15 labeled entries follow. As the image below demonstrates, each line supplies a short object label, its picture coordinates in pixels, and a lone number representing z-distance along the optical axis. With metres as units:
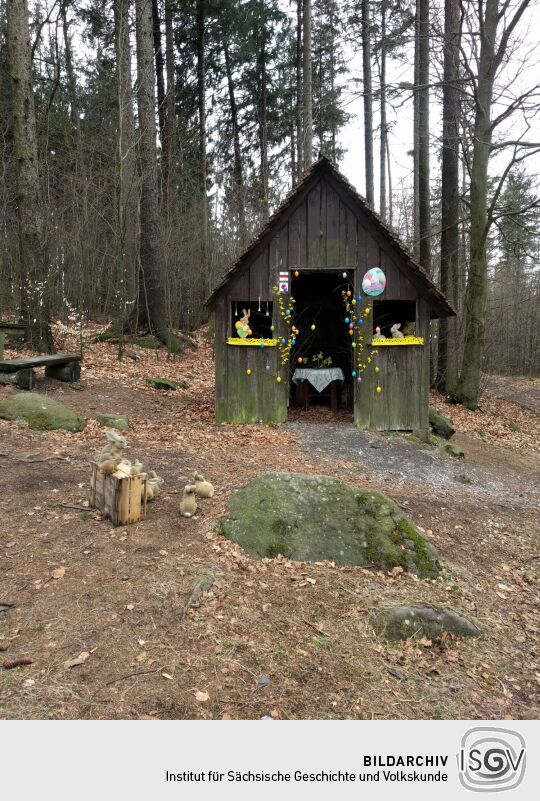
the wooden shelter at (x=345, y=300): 9.42
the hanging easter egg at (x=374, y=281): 9.38
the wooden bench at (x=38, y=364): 8.84
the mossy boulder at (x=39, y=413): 7.48
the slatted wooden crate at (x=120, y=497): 4.44
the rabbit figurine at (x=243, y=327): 9.76
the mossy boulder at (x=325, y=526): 4.53
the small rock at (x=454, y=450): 9.07
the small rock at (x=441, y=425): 10.45
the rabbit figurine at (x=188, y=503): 4.79
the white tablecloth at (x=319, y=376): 10.76
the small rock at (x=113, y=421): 8.18
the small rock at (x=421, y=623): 3.66
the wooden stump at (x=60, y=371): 10.07
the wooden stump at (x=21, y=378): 8.97
